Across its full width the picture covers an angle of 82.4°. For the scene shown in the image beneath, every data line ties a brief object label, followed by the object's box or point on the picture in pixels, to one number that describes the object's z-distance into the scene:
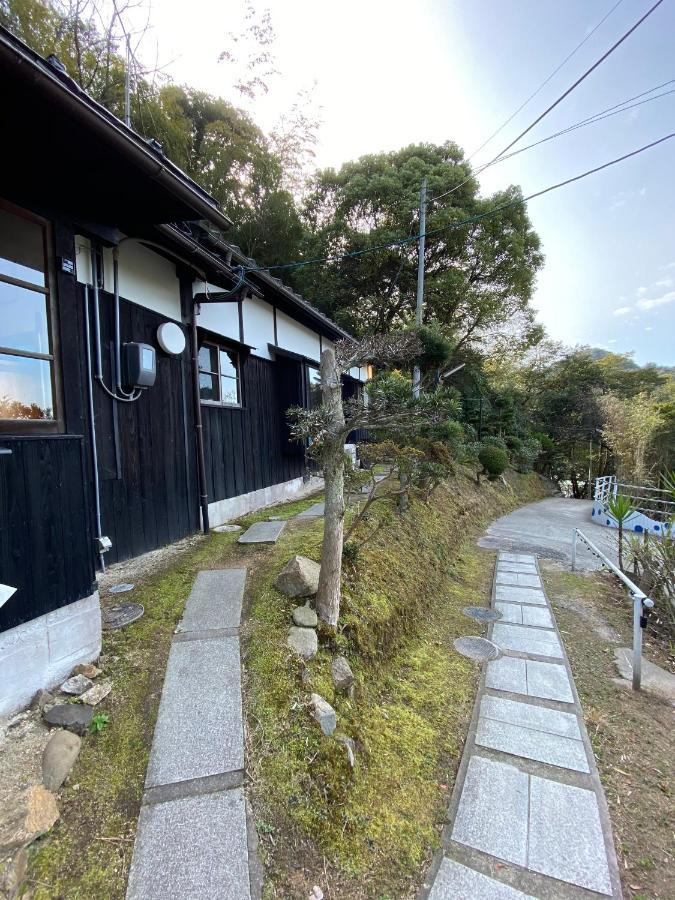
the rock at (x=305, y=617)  2.86
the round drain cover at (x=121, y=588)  3.35
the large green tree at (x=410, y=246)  12.91
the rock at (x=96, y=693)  2.12
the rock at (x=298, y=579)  3.17
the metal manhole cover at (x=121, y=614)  2.83
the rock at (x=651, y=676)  3.30
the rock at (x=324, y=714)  2.17
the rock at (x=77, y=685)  2.16
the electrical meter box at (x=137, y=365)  3.86
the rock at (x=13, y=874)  1.31
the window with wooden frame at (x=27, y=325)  2.24
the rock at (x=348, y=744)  2.11
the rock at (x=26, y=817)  1.42
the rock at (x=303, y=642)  2.62
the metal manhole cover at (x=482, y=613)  4.56
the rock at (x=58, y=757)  1.69
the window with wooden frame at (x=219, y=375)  5.48
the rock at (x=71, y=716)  1.95
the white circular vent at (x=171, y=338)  4.37
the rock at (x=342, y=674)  2.60
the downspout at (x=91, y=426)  3.54
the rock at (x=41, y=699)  2.05
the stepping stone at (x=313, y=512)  5.61
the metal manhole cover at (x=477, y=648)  3.73
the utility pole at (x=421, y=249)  10.48
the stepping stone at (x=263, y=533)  4.49
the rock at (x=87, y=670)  2.28
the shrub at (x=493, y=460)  12.48
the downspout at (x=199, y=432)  4.95
